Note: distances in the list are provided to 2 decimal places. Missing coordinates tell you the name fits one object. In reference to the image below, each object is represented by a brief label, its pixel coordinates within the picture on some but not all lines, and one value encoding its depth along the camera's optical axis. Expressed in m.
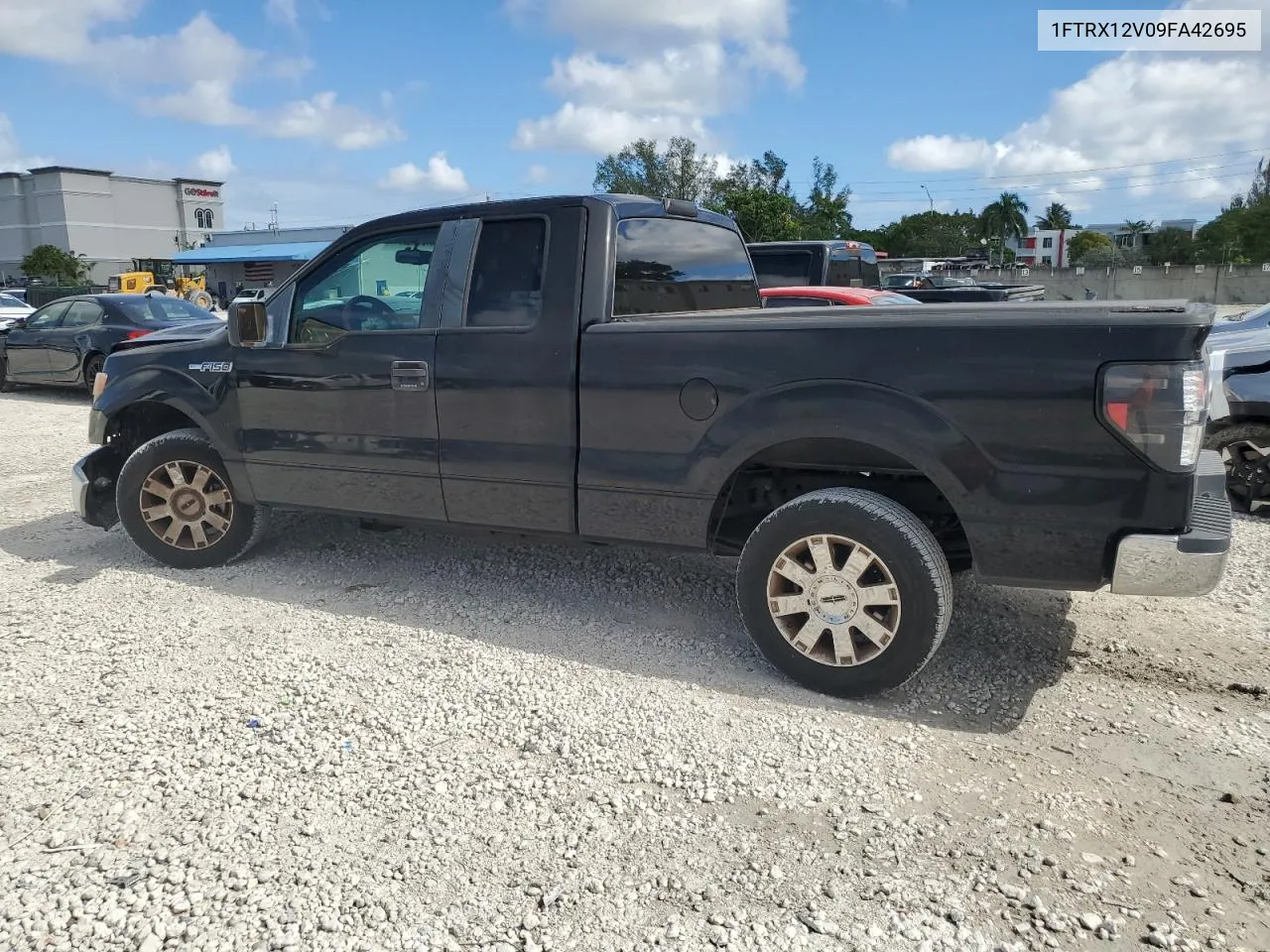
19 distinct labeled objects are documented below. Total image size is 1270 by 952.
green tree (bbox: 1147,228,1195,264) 76.44
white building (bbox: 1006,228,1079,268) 102.06
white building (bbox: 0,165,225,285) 85.69
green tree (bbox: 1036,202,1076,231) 118.62
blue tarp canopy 47.81
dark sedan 12.88
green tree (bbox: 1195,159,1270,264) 58.81
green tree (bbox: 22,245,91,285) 69.62
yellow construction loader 38.59
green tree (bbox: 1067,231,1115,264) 97.91
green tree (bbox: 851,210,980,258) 91.94
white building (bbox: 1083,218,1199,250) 102.44
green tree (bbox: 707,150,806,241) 41.38
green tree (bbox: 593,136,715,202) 78.75
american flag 49.88
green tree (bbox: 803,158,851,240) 59.37
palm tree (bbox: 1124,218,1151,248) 106.75
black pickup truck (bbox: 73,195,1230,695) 3.21
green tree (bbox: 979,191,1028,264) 94.12
